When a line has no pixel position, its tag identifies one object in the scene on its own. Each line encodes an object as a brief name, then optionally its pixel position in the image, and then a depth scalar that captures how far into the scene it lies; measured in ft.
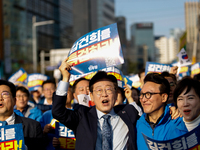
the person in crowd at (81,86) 17.09
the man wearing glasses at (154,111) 10.09
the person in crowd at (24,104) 17.26
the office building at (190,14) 363.68
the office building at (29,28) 122.83
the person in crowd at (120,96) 16.14
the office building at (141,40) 491.84
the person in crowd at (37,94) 29.20
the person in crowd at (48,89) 20.98
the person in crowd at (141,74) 22.22
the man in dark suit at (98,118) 10.16
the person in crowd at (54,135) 13.51
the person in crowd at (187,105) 9.31
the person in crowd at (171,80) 14.88
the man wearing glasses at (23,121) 11.44
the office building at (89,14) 293.84
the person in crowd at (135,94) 18.83
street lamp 78.20
